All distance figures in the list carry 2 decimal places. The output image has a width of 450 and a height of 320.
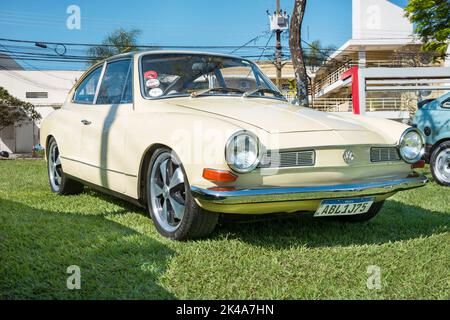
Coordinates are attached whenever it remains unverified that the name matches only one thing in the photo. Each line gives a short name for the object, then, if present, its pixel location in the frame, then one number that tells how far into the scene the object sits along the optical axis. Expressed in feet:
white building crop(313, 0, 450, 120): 99.77
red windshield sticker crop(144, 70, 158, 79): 15.80
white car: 11.53
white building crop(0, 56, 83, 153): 102.84
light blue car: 28.30
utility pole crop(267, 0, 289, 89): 86.28
